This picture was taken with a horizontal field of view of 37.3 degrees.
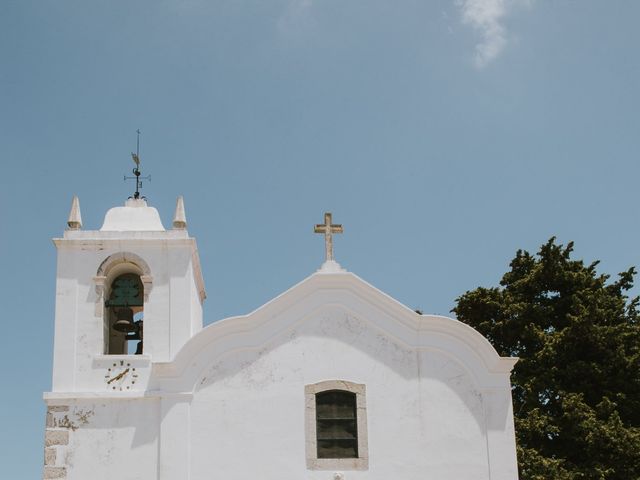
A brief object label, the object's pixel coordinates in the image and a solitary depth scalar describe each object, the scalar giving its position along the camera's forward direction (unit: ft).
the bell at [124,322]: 53.06
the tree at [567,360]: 71.05
